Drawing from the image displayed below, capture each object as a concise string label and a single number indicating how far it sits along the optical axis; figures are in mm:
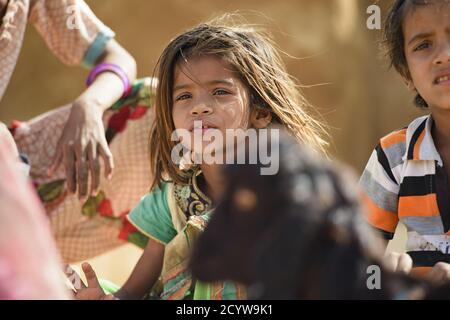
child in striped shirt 4105
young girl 4574
